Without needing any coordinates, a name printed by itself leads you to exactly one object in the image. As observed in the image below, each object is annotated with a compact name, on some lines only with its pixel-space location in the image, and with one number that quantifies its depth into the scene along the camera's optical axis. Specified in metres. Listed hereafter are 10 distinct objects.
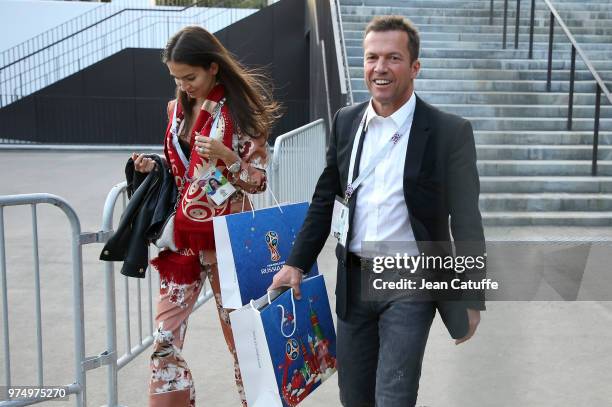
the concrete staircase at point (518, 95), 8.02
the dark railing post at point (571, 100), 8.62
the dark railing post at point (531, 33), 10.12
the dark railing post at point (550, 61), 9.27
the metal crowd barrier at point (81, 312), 3.32
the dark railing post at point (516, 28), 10.39
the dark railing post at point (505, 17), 10.60
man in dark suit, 2.38
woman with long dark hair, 2.90
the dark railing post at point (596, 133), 8.00
